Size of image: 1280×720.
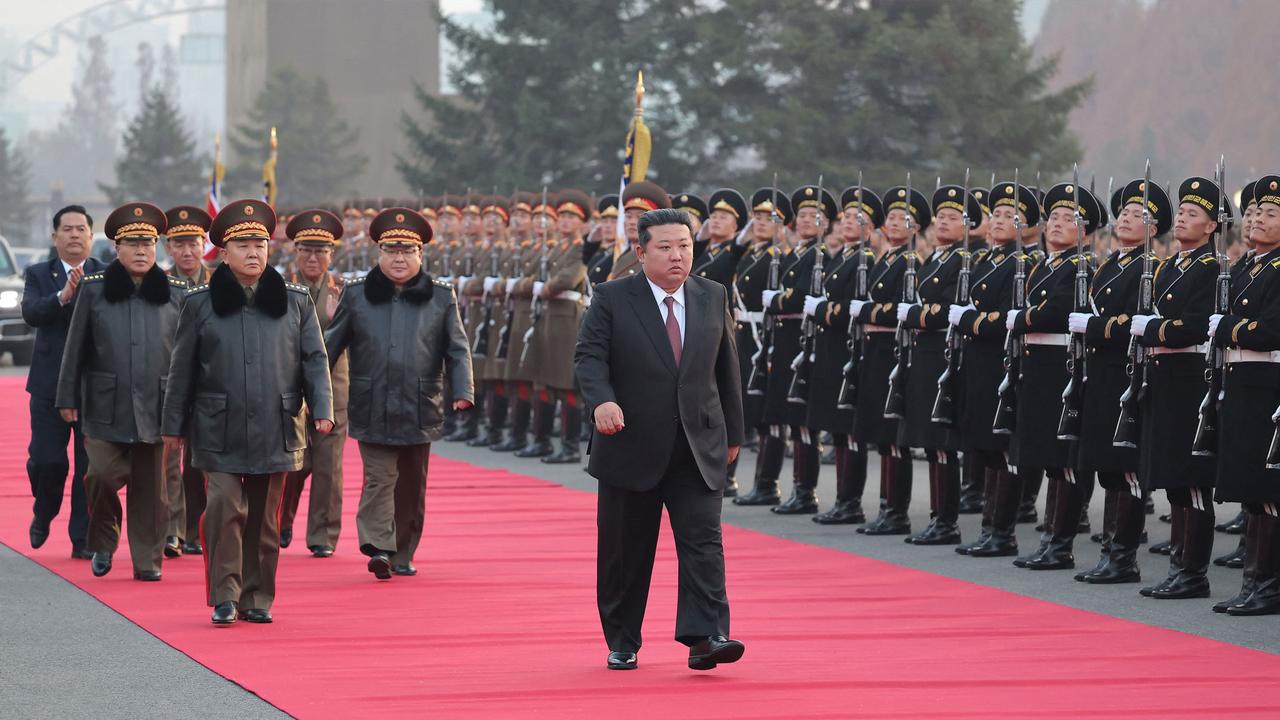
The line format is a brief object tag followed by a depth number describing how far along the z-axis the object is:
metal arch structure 189.88
